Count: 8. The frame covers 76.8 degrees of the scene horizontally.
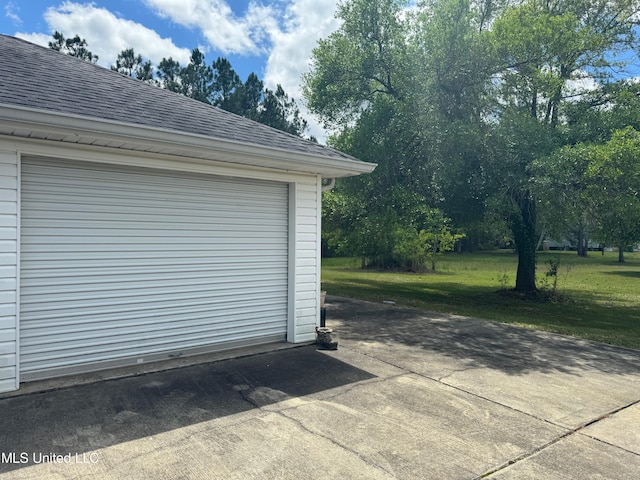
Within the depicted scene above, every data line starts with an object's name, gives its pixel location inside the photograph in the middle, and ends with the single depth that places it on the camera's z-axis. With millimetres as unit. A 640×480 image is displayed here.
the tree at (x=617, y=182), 7902
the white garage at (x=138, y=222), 3883
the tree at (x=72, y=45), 18109
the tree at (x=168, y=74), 21484
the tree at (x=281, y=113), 24078
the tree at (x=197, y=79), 21812
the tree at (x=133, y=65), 20672
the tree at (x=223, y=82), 22750
